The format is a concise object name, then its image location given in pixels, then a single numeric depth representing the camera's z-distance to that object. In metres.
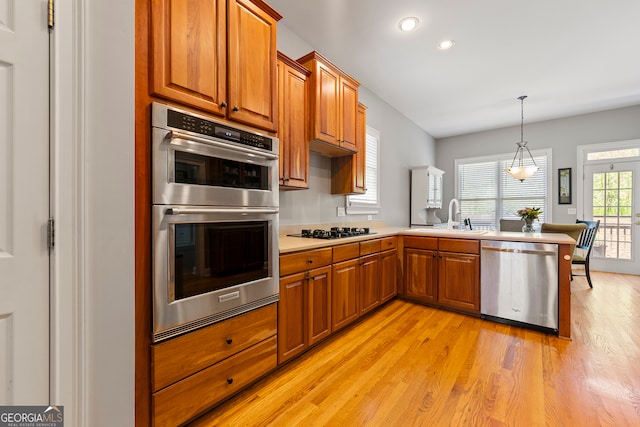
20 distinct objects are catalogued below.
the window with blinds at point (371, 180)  3.86
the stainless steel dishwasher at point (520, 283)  2.45
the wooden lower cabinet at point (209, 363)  1.24
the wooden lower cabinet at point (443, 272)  2.86
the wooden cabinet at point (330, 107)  2.49
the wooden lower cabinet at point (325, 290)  1.87
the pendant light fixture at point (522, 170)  4.33
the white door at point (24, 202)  0.95
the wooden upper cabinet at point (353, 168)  3.12
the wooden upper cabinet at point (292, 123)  2.23
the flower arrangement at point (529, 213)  3.49
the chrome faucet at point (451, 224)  4.17
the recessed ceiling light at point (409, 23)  2.58
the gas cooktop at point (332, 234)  2.49
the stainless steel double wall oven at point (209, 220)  1.24
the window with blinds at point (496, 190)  5.49
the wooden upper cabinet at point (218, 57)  1.27
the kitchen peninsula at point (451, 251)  2.21
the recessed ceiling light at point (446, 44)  2.92
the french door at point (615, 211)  4.67
